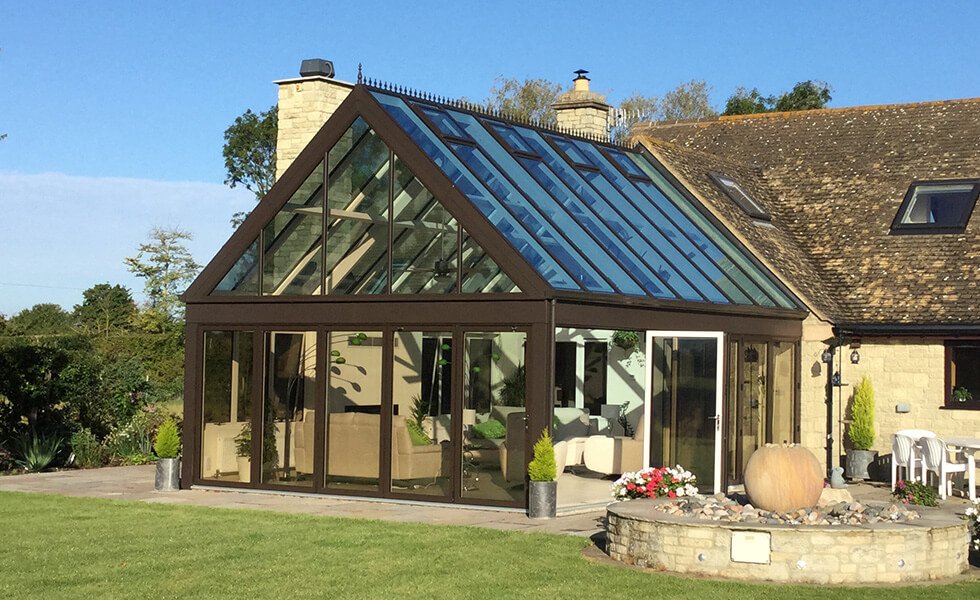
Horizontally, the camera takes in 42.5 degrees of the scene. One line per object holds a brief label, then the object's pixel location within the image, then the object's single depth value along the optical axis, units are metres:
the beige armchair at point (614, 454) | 16.83
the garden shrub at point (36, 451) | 18.34
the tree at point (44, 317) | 46.56
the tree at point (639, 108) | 48.00
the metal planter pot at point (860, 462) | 18.72
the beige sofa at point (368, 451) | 14.59
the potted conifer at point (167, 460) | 15.72
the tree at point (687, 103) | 49.09
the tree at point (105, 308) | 44.50
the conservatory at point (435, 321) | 14.20
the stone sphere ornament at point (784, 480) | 10.90
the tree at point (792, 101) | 42.53
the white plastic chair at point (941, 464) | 16.25
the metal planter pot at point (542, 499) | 13.50
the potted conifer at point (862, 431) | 18.73
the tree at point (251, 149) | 47.88
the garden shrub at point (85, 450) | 19.19
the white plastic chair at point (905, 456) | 16.94
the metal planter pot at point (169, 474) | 15.77
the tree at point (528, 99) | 47.47
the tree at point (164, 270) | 46.81
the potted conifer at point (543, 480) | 13.45
